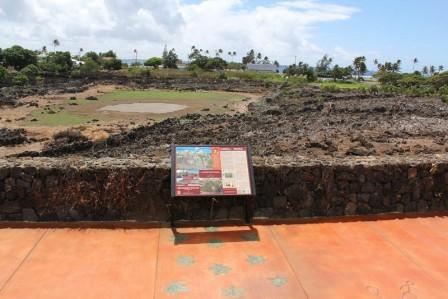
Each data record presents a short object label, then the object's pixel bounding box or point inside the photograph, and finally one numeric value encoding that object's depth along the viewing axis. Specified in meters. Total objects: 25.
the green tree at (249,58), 153.75
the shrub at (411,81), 52.16
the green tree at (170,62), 101.12
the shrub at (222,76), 73.34
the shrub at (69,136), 22.21
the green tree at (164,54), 108.06
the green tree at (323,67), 98.22
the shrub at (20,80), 53.72
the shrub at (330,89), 44.44
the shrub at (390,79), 58.42
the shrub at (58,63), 70.25
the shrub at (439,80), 47.30
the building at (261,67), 135.25
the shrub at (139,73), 73.22
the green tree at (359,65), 97.62
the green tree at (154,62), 99.56
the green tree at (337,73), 80.75
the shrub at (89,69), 70.44
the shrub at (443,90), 37.26
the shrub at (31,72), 61.78
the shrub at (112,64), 85.36
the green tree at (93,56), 96.43
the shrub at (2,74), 54.32
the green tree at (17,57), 70.50
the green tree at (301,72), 70.64
